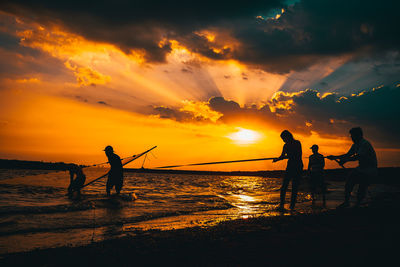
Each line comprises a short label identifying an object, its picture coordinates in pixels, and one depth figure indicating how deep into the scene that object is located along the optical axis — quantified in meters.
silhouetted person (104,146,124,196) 12.41
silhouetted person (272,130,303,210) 8.02
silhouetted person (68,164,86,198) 12.84
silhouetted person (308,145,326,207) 10.96
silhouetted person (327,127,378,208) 6.76
